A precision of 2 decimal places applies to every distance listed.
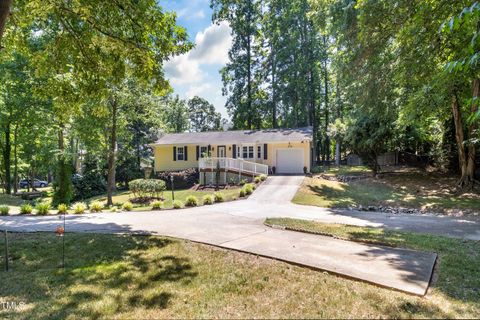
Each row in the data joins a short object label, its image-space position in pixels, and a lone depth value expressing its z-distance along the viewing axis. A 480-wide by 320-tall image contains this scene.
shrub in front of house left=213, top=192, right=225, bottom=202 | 14.37
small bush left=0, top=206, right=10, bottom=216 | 11.28
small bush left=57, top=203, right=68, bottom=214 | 11.09
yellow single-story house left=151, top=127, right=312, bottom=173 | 22.73
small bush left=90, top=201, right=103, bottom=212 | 12.29
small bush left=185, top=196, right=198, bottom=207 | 13.09
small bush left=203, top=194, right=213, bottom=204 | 13.63
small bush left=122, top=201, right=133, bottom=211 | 12.43
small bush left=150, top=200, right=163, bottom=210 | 12.42
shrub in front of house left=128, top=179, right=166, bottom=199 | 16.69
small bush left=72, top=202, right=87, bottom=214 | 11.69
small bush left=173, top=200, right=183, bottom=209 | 12.48
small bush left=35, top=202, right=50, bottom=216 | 11.17
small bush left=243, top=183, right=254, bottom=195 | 16.11
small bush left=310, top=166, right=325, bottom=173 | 24.78
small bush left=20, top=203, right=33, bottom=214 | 11.42
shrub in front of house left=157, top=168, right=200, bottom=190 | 22.52
